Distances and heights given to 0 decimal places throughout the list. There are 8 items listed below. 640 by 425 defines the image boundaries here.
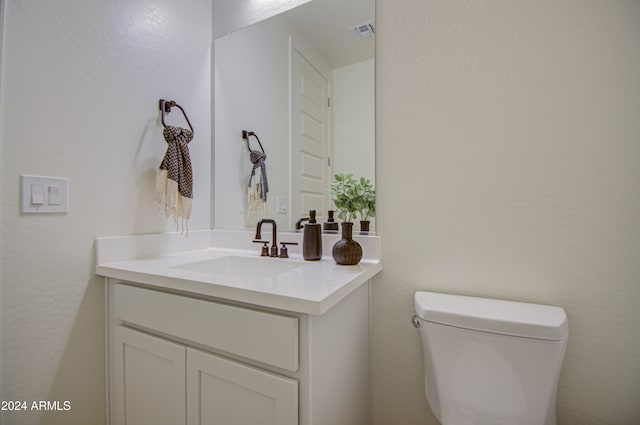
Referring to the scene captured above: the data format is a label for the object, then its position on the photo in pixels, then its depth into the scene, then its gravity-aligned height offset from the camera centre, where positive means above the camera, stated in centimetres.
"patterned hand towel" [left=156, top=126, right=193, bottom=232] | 124 +15
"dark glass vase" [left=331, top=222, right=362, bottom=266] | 107 -14
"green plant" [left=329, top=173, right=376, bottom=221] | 117 +6
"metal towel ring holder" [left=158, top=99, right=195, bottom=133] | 132 +49
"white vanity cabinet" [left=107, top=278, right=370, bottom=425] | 73 -45
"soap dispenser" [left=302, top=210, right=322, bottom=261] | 119 -13
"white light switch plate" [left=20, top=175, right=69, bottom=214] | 93 +6
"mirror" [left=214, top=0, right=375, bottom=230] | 122 +49
